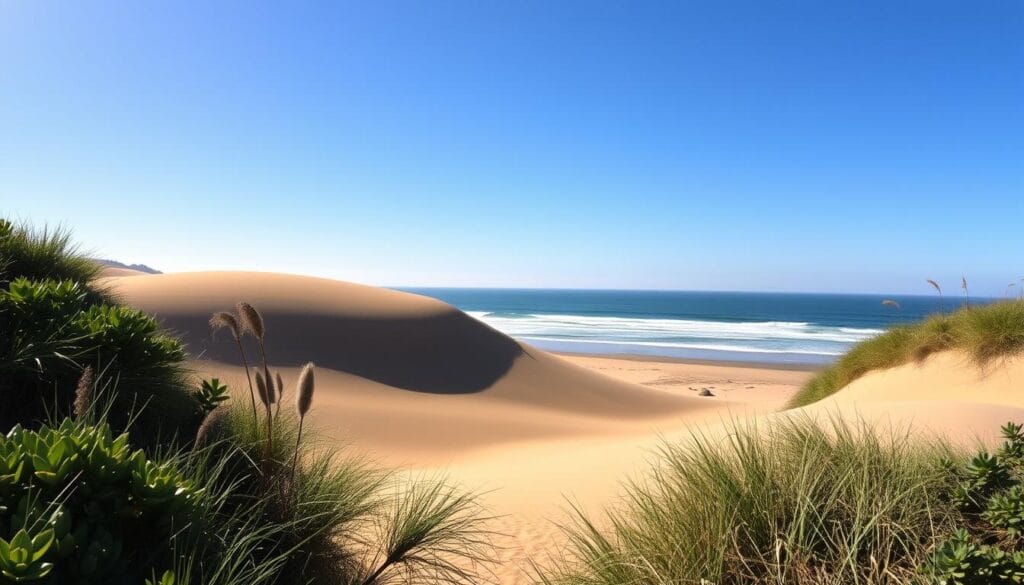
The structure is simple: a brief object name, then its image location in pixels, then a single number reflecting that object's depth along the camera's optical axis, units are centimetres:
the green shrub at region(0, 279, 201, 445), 305
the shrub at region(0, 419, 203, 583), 146
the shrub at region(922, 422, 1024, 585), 195
